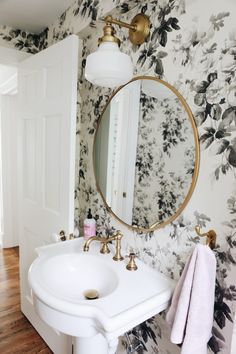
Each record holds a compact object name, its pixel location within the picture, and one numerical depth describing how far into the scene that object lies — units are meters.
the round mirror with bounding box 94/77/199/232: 0.99
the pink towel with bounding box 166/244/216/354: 0.83
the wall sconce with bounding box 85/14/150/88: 0.93
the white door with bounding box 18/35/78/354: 1.34
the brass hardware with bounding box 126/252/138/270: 1.11
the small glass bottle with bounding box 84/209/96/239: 1.43
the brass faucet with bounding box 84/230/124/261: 1.19
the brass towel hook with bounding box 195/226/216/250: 0.89
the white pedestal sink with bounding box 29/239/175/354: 0.83
